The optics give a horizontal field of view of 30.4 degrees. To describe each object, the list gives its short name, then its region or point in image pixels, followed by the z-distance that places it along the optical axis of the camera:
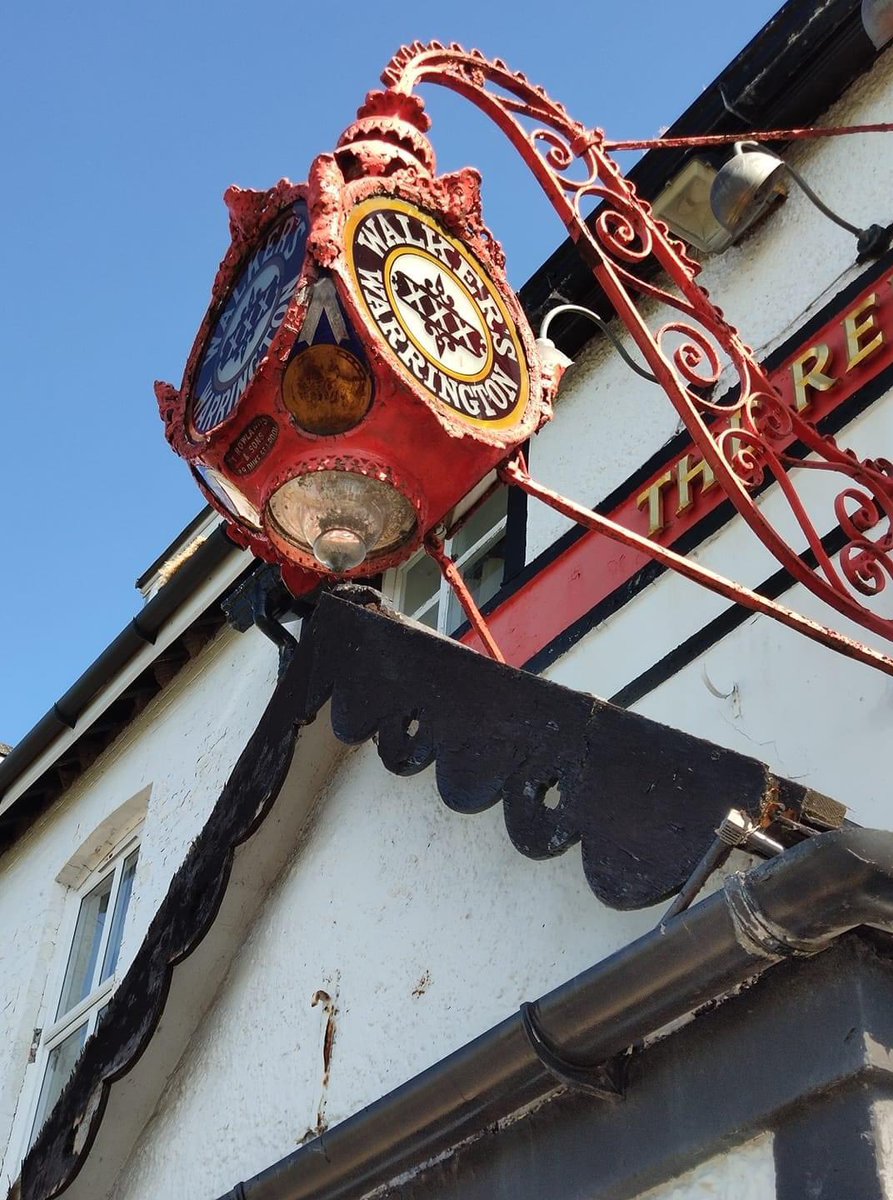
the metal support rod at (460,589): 4.60
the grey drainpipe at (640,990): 2.88
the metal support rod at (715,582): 4.09
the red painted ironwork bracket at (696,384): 4.17
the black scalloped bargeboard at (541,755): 3.26
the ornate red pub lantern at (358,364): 4.07
